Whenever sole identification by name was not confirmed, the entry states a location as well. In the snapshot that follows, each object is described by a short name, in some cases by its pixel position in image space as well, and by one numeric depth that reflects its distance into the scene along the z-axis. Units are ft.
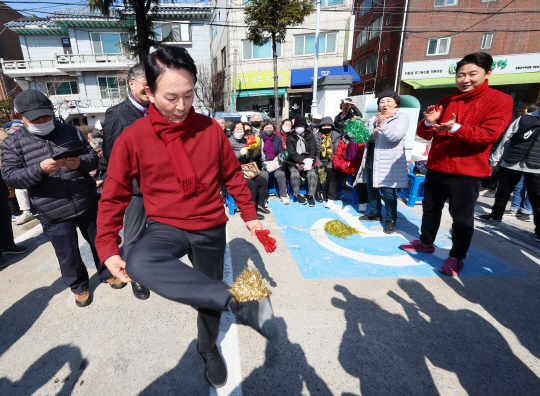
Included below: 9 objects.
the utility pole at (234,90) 73.26
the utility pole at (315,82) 38.34
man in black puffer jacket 7.94
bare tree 72.18
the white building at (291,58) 71.67
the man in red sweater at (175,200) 4.42
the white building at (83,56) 75.97
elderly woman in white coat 12.94
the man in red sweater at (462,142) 9.12
